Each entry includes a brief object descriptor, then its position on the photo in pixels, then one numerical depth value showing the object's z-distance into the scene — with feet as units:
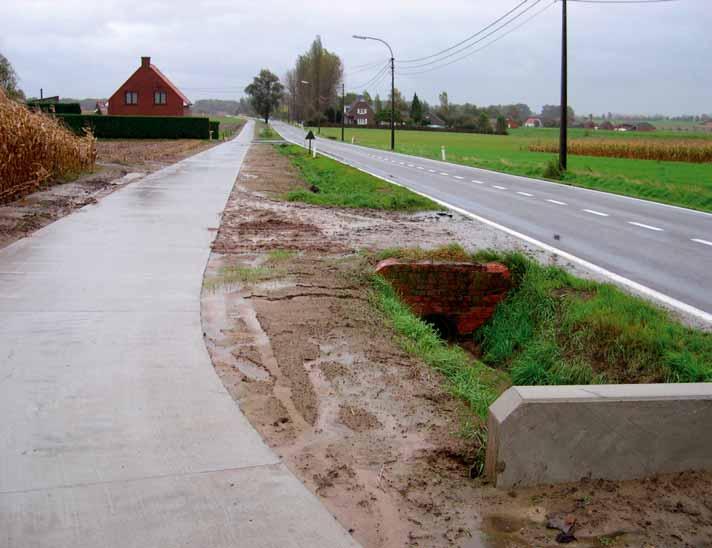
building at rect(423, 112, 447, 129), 530.27
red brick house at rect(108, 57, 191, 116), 276.21
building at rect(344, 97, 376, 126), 615.57
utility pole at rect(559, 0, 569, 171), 93.09
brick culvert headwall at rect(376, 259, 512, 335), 29.91
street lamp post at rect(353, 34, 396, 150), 185.53
